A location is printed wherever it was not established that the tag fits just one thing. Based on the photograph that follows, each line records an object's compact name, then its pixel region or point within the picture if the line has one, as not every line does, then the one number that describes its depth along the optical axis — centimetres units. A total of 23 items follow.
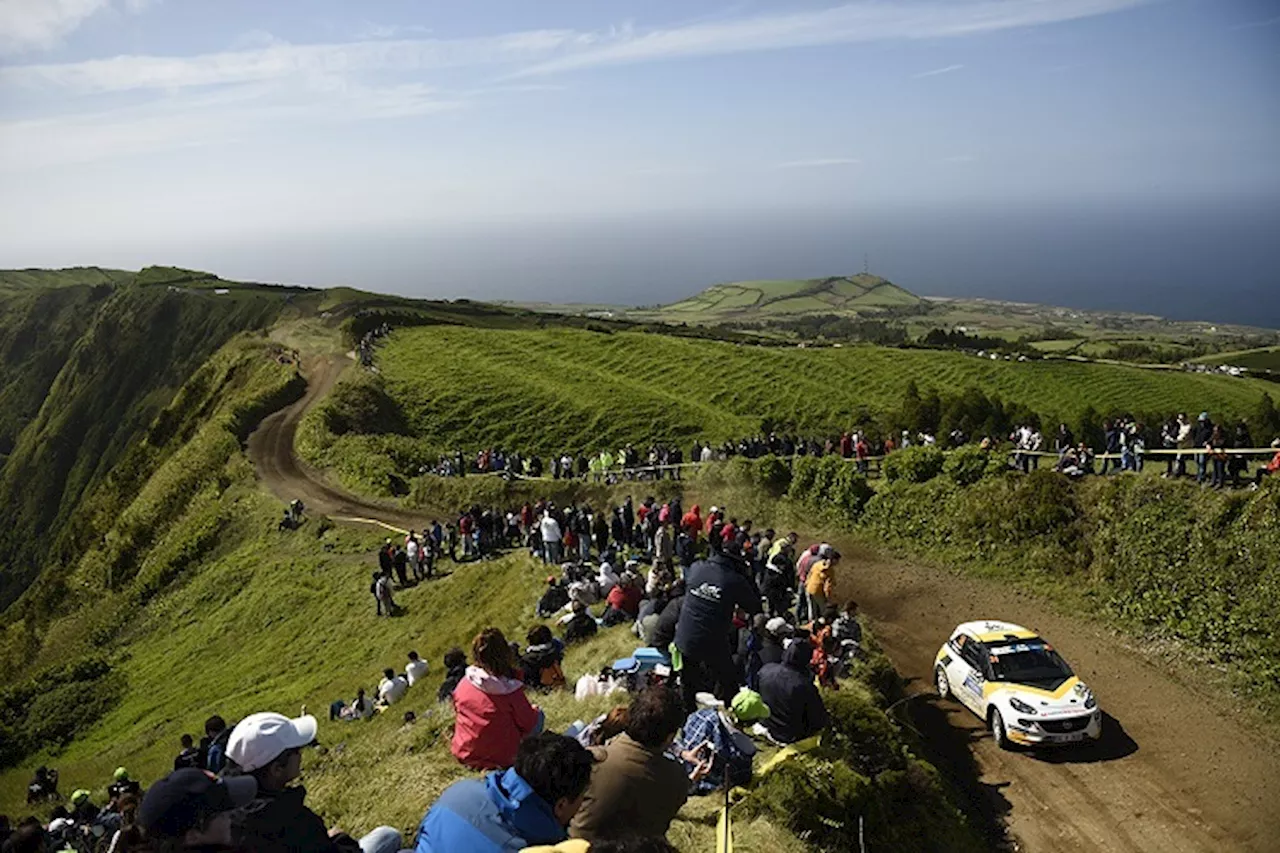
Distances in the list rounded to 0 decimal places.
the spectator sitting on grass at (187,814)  499
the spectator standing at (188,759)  1073
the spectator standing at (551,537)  2483
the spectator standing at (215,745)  868
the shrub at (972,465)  2475
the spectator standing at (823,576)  1661
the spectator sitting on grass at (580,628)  1741
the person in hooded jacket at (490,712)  865
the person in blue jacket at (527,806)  575
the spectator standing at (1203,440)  2229
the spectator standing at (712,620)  1027
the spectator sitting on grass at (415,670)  1883
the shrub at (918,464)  2652
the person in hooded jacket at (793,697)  1045
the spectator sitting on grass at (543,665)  1399
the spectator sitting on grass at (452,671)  1383
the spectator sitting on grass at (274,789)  577
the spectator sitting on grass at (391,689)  1834
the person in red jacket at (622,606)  1750
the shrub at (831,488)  2761
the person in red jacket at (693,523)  2334
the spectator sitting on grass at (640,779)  671
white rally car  1447
